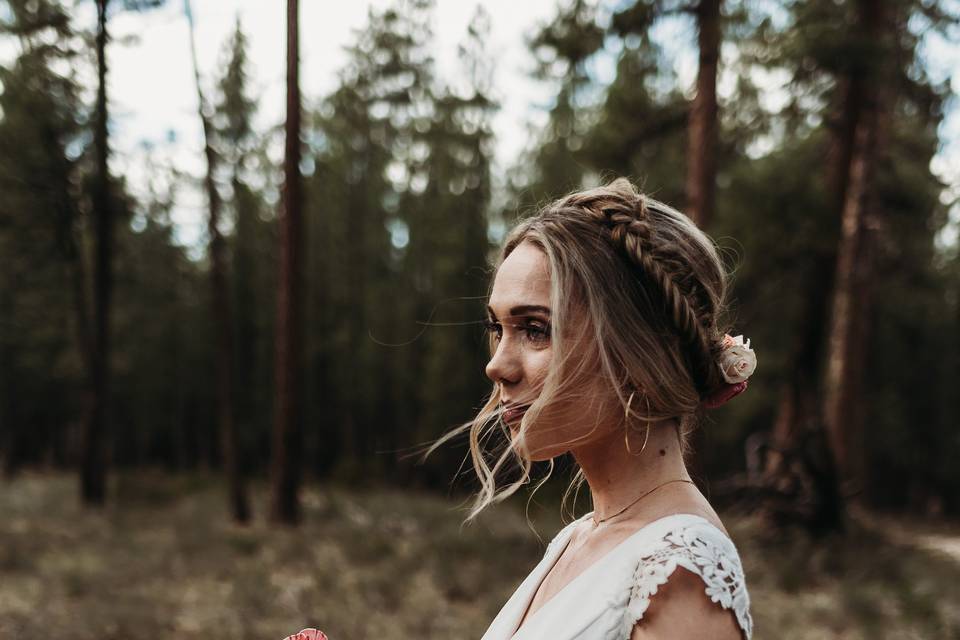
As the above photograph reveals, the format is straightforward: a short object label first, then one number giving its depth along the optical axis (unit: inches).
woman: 59.6
